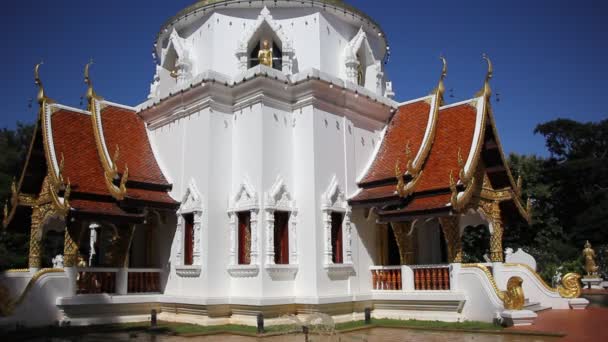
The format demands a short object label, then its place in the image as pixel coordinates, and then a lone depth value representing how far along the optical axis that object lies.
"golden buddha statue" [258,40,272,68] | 13.46
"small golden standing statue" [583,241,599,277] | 19.66
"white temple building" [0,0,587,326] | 11.55
